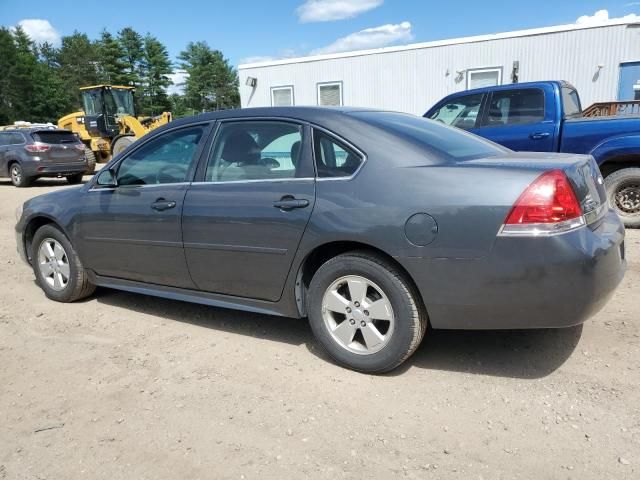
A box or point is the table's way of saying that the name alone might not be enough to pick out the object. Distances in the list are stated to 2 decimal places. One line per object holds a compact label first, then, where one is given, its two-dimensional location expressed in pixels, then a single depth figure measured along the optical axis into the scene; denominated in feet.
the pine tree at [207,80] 250.98
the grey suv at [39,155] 49.85
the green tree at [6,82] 209.46
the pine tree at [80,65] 269.64
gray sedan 8.80
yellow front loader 65.41
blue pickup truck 20.99
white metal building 41.29
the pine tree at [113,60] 232.12
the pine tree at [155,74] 244.42
